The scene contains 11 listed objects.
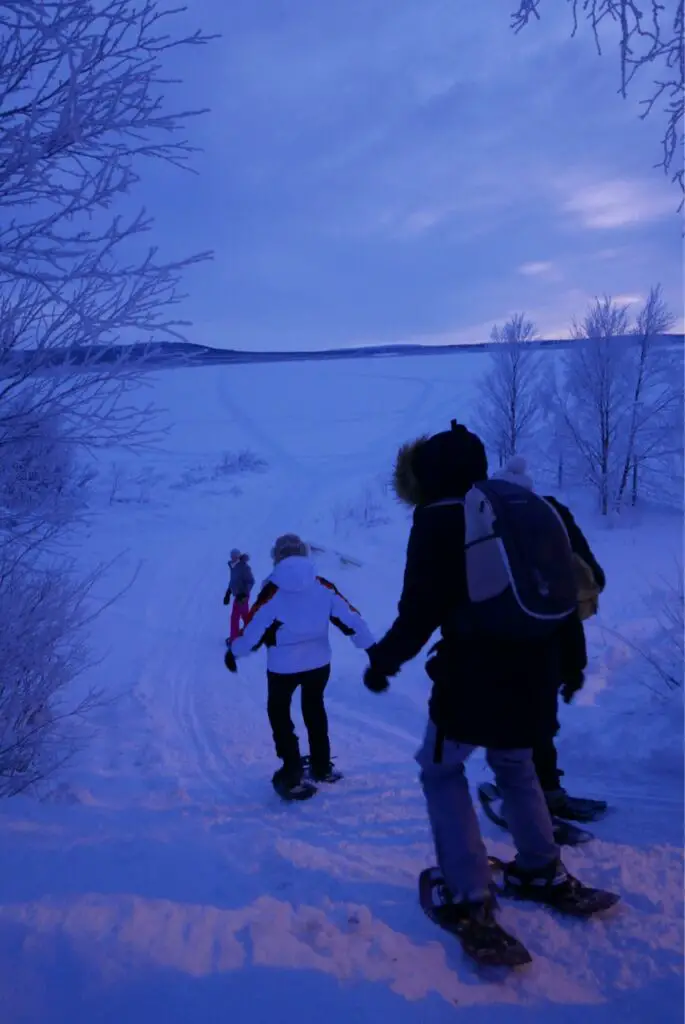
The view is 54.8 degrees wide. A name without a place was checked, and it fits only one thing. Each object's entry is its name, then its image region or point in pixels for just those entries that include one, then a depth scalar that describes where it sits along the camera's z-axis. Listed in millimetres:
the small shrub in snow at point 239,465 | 31719
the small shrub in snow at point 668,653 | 5207
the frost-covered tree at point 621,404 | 23172
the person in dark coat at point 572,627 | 2703
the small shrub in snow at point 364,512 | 20812
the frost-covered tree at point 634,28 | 2975
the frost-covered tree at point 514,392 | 26750
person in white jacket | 4383
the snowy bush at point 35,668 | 4773
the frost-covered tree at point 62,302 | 2717
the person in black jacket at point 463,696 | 2395
